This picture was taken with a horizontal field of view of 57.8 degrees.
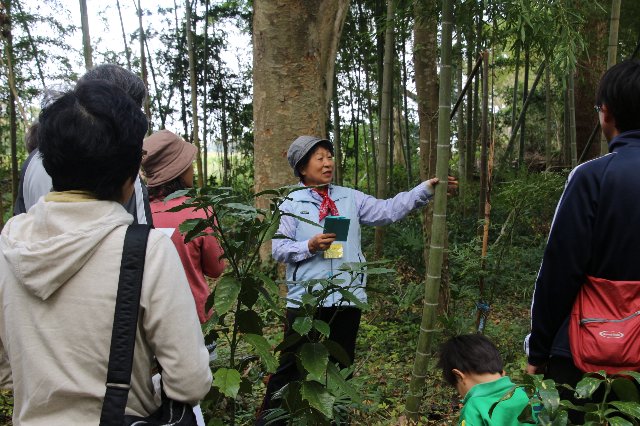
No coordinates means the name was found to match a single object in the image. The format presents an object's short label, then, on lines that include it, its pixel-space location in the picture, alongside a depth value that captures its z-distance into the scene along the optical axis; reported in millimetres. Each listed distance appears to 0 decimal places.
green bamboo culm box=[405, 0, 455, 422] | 2219
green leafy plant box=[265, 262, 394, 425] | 1693
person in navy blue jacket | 1592
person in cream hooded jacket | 1127
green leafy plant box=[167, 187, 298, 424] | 1613
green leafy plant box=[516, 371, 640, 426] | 1332
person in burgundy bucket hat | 2170
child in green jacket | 1704
